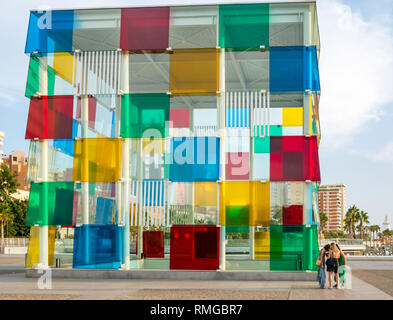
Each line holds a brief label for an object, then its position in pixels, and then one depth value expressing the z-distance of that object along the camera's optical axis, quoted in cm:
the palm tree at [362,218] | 15975
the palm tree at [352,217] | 15962
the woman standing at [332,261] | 1797
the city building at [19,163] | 15740
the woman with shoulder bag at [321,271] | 1788
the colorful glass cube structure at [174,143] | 2116
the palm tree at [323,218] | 13931
